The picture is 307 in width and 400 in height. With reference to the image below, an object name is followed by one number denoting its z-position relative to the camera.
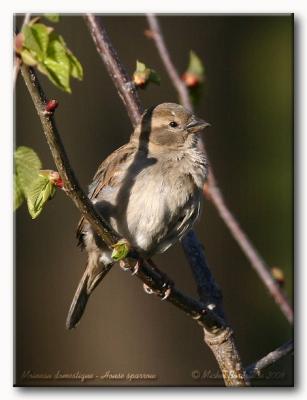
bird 4.12
